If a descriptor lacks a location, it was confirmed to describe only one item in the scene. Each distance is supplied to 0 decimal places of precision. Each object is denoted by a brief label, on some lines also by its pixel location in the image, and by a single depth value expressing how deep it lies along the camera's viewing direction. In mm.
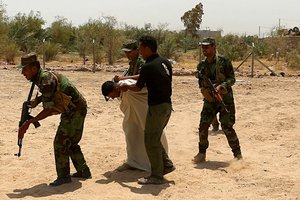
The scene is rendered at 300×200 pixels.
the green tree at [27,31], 31464
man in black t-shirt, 5375
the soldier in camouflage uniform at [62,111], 5332
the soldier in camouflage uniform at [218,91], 6539
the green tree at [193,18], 51531
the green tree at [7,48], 25953
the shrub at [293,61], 23516
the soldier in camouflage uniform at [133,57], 5992
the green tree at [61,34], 37312
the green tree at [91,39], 26797
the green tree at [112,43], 26797
